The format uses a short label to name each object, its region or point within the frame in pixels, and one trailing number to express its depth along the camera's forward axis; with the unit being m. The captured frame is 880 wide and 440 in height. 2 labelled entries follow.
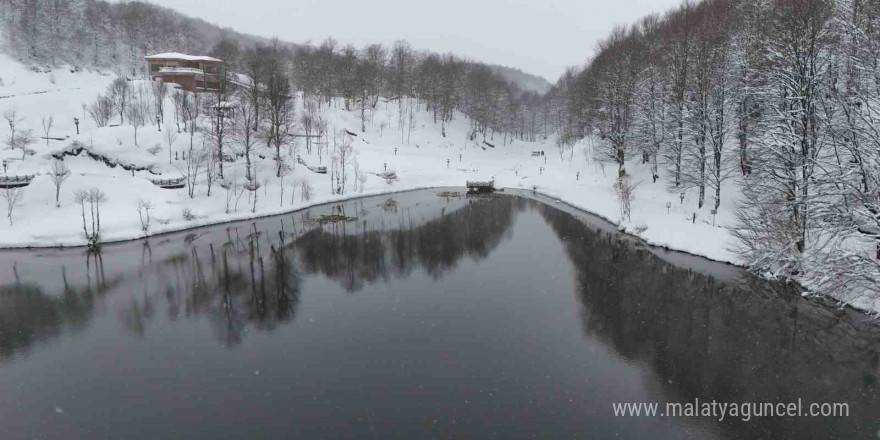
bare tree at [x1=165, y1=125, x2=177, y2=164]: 53.67
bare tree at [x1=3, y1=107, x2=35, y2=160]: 51.84
